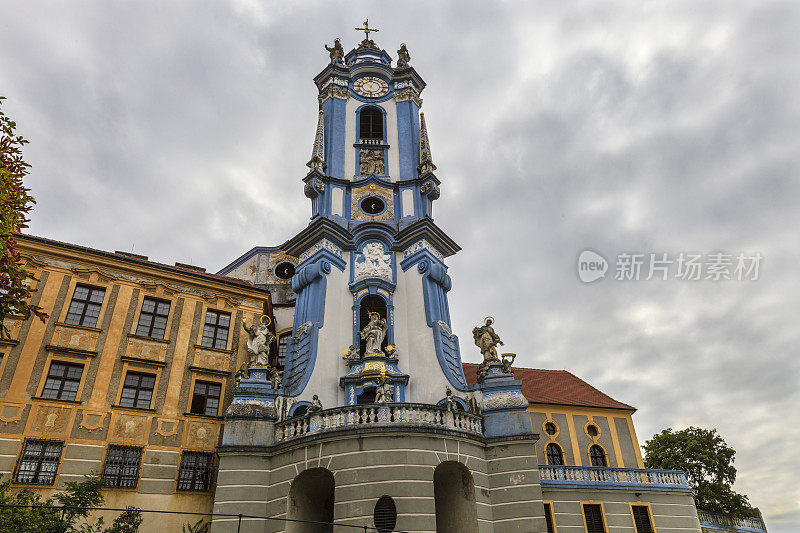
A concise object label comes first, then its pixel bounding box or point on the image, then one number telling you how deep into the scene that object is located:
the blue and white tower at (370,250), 24.55
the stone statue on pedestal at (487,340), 23.91
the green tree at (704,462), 32.00
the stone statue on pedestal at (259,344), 22.34
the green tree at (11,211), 14.06
